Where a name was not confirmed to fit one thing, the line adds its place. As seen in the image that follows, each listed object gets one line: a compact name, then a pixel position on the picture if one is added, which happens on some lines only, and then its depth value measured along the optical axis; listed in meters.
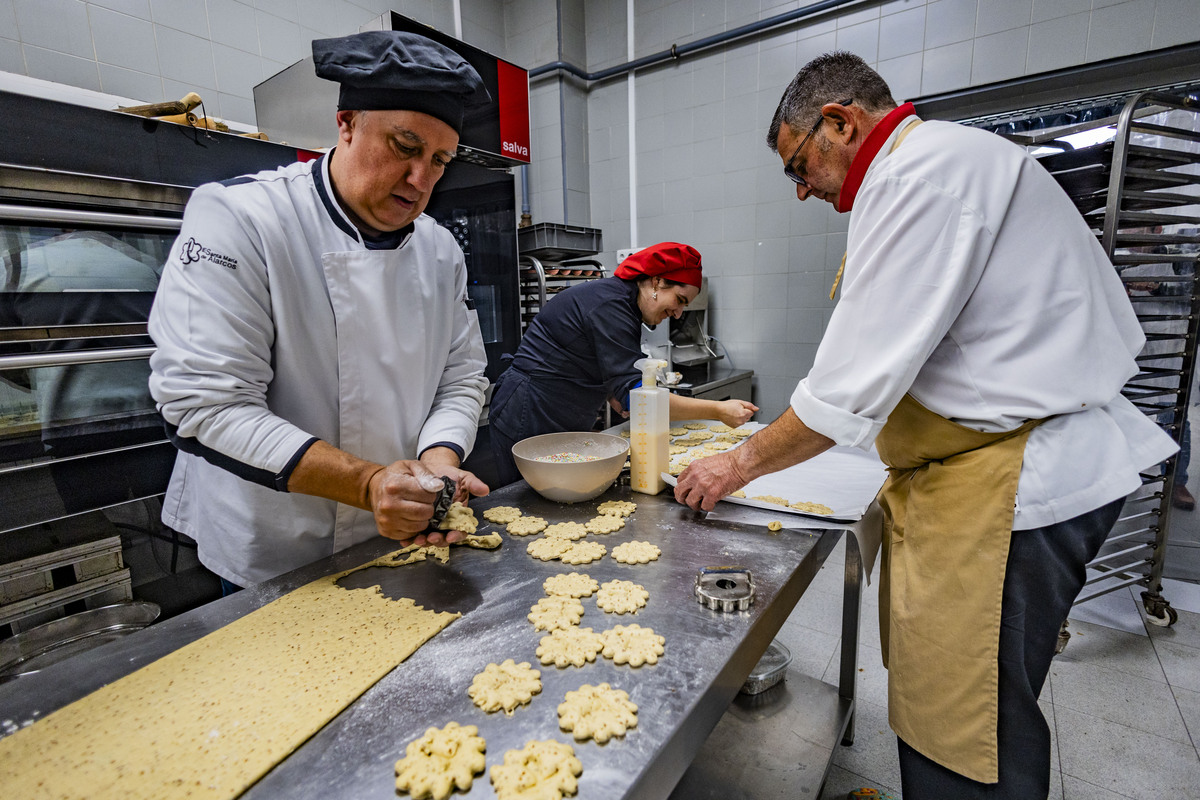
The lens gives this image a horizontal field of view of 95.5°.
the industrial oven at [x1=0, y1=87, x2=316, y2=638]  1.66
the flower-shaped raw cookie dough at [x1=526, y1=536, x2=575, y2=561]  1.18
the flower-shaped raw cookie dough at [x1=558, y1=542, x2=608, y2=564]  1.16
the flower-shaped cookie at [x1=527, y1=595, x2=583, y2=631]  0.93
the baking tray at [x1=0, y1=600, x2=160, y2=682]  1.71
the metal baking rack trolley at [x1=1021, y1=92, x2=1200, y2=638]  2.29
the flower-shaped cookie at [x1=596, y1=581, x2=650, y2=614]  0.98
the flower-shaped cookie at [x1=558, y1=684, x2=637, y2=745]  0.70
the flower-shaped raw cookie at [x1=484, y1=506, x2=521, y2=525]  1.36
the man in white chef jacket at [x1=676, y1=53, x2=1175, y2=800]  1.02
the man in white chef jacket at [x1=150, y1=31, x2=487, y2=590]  1.03
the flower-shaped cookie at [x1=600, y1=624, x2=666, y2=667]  0.84
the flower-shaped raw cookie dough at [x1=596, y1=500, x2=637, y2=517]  1.41
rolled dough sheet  0.64
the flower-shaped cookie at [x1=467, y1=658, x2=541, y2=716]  0.75
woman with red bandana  2.20
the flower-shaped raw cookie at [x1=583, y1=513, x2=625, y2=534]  1.31
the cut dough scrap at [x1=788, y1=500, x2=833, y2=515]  1.37
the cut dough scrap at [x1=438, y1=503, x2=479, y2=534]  1.25
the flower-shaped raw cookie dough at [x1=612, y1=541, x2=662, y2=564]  1.17
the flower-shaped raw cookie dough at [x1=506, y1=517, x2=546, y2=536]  1.29
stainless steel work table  0.67
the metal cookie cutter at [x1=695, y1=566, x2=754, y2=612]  0.97
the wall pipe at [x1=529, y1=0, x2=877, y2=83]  3.65
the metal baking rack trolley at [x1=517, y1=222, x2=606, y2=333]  3.61
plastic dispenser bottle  1.49
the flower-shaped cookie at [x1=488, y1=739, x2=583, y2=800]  0.62
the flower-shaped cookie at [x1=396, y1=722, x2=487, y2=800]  0.62
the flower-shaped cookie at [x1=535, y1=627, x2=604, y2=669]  0.84
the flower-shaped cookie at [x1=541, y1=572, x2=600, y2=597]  1.04
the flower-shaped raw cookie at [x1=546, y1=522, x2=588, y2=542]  1.27
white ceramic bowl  1.40
